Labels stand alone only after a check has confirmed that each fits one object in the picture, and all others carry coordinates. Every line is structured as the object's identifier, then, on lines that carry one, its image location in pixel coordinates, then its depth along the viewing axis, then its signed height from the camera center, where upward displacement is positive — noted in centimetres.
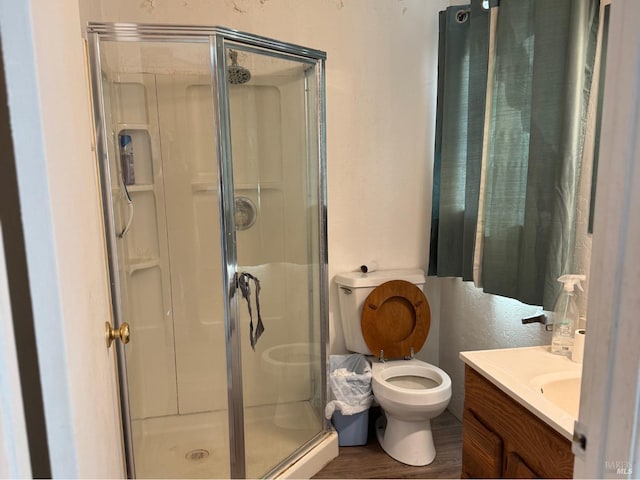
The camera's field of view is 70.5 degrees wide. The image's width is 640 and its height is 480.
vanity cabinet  114 -74
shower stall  195 -35
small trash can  236 -118
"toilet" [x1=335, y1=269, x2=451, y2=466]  228 -90
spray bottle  156 -50
